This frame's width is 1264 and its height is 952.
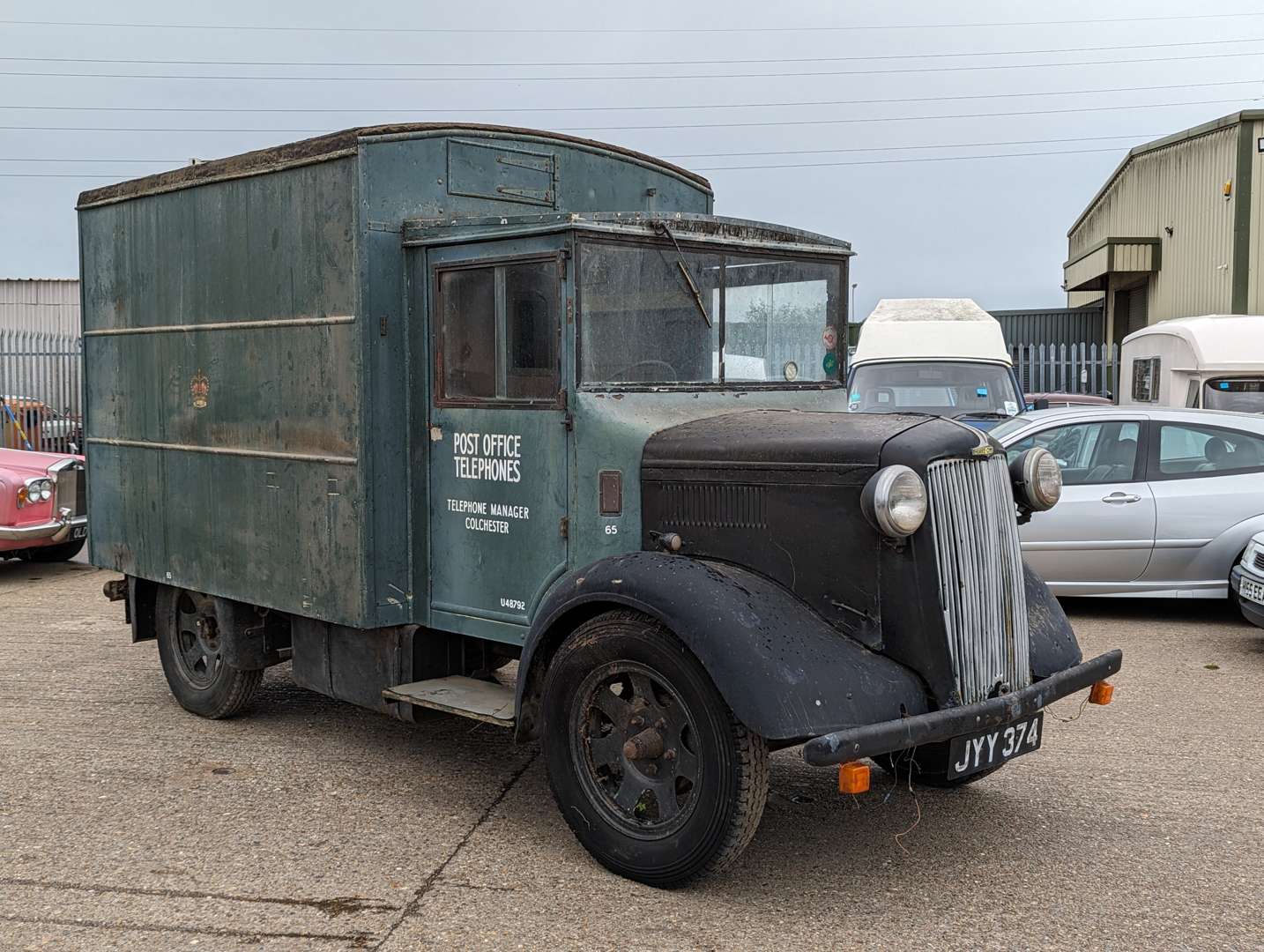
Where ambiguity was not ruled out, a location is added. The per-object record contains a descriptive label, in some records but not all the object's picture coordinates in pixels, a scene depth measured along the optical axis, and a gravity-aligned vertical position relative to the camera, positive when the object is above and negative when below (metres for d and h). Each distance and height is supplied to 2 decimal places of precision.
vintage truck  4.36 -0.39
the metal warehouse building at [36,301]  29.56 +2.04
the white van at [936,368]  13.30 +0.20
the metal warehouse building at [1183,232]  20.09 +2.73
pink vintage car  11.59 -1.05
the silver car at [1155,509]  9.12 -0.88
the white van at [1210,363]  13.78 +0.25
